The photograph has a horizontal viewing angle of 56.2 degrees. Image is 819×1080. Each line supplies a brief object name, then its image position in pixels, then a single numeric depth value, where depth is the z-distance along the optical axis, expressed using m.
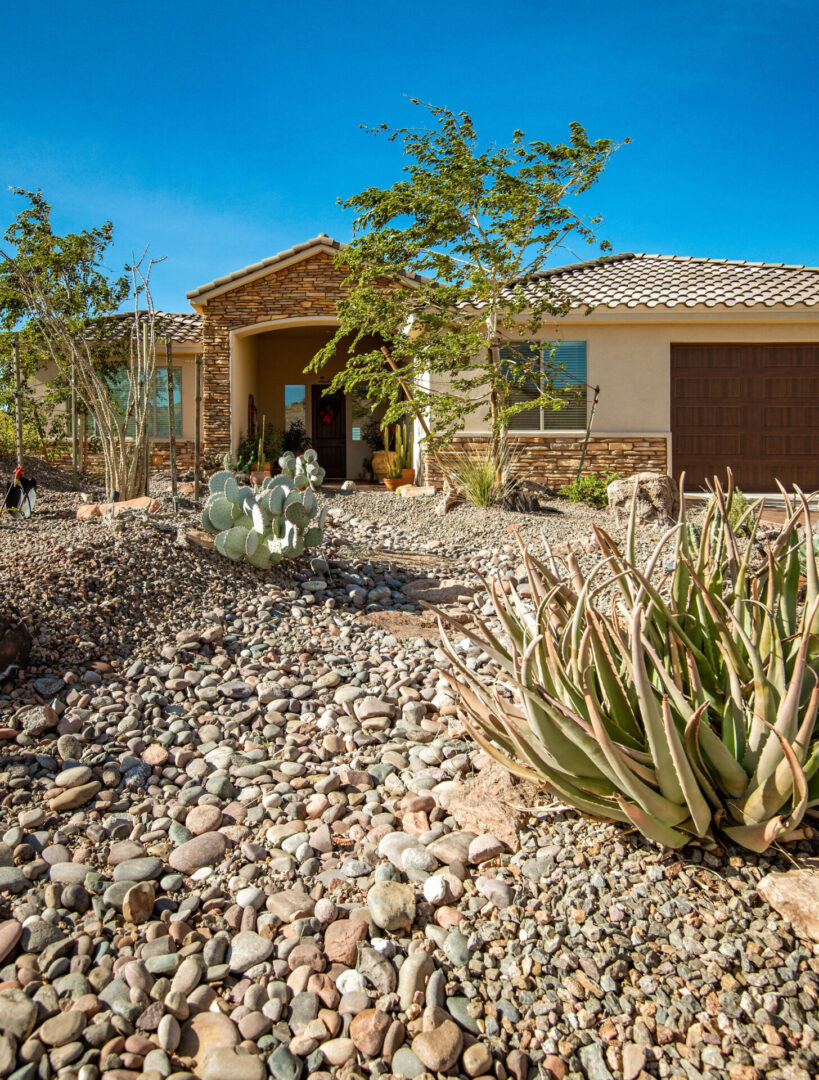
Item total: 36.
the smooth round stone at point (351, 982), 1.86
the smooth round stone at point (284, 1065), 1.64
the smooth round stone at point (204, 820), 2.60
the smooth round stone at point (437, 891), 2.14
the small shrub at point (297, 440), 15.86
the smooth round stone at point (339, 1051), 1.68
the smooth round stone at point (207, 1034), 1.73
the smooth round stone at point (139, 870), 2.31
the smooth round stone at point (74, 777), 2.82
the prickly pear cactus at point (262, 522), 5.07
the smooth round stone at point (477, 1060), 1.62
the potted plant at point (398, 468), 13.05
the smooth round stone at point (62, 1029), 1.73
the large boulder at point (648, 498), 8.57
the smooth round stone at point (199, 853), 2.39
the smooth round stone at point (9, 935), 2.00
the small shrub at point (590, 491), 10.55
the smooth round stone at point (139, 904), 2.14
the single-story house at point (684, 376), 12.13
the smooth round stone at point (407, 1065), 1.64
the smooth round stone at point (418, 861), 2.30
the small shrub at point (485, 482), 9.26
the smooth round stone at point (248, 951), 1.97
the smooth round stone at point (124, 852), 2.42
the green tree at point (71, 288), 13.84
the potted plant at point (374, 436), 16.02
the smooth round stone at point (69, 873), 2.31
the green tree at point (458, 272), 10.25
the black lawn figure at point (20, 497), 6.76
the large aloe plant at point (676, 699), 1.78
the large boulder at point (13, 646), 3.46
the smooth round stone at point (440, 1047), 1.64
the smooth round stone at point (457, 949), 1.90
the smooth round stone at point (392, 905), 2.05
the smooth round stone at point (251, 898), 2.20
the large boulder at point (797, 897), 1.76
